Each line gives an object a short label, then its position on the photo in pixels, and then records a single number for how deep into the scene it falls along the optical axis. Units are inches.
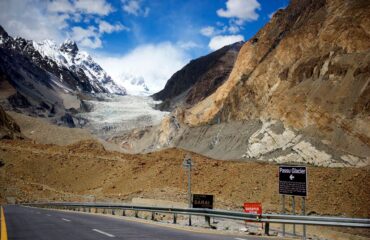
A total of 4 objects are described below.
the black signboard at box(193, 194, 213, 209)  959.0
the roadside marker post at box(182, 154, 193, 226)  1045.2
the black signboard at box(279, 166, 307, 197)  661.3
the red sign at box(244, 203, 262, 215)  888.8
